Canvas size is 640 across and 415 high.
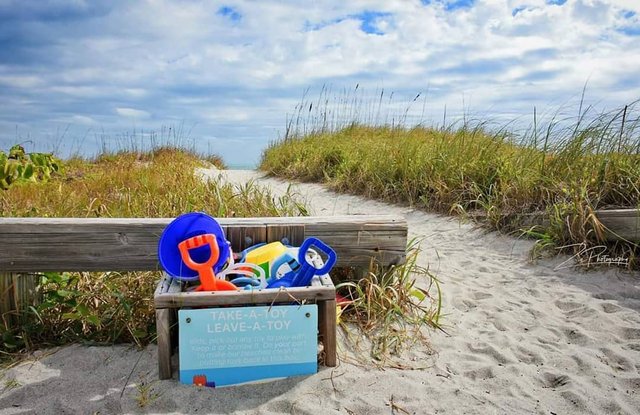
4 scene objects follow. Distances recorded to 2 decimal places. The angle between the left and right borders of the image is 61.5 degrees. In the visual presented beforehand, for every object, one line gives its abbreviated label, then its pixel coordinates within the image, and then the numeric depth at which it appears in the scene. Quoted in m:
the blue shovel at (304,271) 2.67
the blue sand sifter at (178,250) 2.68
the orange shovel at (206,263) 2.57
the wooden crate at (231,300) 2.52
